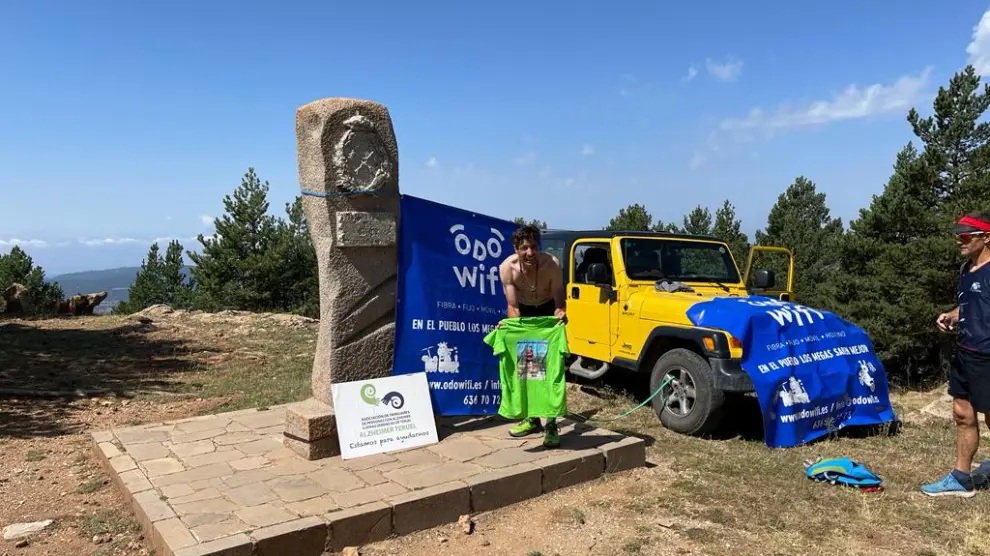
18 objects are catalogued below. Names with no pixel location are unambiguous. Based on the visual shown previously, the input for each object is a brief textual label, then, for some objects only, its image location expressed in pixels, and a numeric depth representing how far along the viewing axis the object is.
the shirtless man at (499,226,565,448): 4.73
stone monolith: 4.43
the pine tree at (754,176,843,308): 21.64
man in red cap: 4.11
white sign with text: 4.49
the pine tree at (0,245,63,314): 24.49
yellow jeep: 5.46
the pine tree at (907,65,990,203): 17.23
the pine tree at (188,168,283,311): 22.38
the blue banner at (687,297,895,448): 5.32
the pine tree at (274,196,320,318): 22.94
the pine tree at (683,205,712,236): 22.55
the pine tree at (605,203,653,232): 21.09
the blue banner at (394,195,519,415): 4.91
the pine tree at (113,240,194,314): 27.75
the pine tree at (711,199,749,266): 22.23
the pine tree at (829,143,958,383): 15.85
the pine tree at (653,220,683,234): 21.08
